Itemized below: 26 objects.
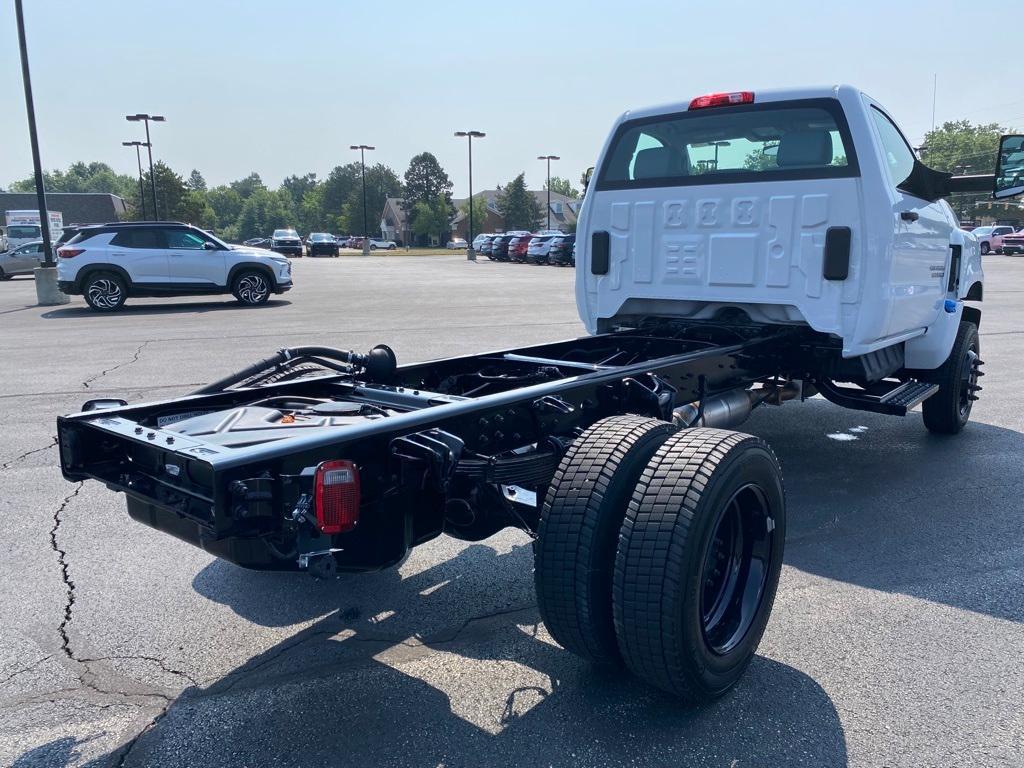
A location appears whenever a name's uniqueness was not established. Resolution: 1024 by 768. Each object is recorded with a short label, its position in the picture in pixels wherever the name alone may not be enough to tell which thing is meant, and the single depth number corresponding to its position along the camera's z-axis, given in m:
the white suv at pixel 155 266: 17.39
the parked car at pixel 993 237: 44.62
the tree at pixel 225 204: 172.25
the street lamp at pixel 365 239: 66.69
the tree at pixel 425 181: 109.88
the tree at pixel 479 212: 104.00
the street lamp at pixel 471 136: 55.84
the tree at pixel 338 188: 137.75
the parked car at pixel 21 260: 31.23
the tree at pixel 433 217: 104.56
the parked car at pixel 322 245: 57.22
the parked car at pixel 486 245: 51.63
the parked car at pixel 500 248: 47.91
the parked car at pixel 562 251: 39.77
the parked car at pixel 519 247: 45.84
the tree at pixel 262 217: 151.75
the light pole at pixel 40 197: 19.09
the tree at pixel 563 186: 175.25
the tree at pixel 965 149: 87.00
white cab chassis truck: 2.72
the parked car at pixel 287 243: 52.91
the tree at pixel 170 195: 69.56
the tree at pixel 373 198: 121.69
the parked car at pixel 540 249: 41.78
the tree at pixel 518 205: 93.00
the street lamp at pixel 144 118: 47.91
